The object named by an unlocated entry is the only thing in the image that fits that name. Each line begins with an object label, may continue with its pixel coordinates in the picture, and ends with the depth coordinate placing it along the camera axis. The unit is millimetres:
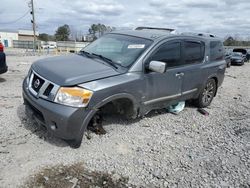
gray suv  2552
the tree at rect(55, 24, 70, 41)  56084
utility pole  30120
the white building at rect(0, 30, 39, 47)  48667
